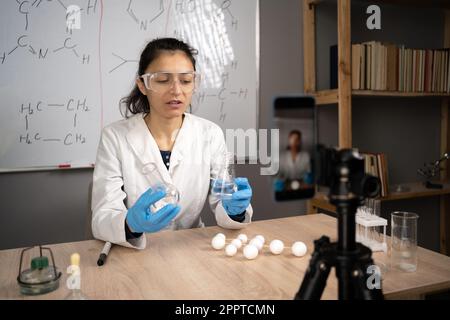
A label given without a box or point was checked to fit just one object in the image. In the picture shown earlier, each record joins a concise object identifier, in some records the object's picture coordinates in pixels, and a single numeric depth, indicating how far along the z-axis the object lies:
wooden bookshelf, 2.06
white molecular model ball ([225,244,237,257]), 1.07
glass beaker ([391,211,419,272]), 0.99
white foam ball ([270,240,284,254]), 1.08
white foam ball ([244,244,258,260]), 1.05
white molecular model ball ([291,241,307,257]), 1.06
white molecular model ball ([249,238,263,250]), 1.11
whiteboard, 1.92
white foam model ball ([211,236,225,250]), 1.12
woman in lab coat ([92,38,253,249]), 1.34
